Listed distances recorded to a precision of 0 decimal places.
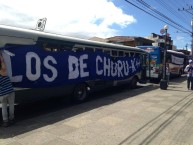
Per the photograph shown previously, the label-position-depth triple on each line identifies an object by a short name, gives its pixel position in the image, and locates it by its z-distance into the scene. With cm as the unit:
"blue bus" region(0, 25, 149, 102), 498
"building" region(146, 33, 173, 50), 4215
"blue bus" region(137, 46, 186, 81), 1330
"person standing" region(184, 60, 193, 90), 1019
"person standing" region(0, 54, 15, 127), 438
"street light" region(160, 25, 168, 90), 1021
